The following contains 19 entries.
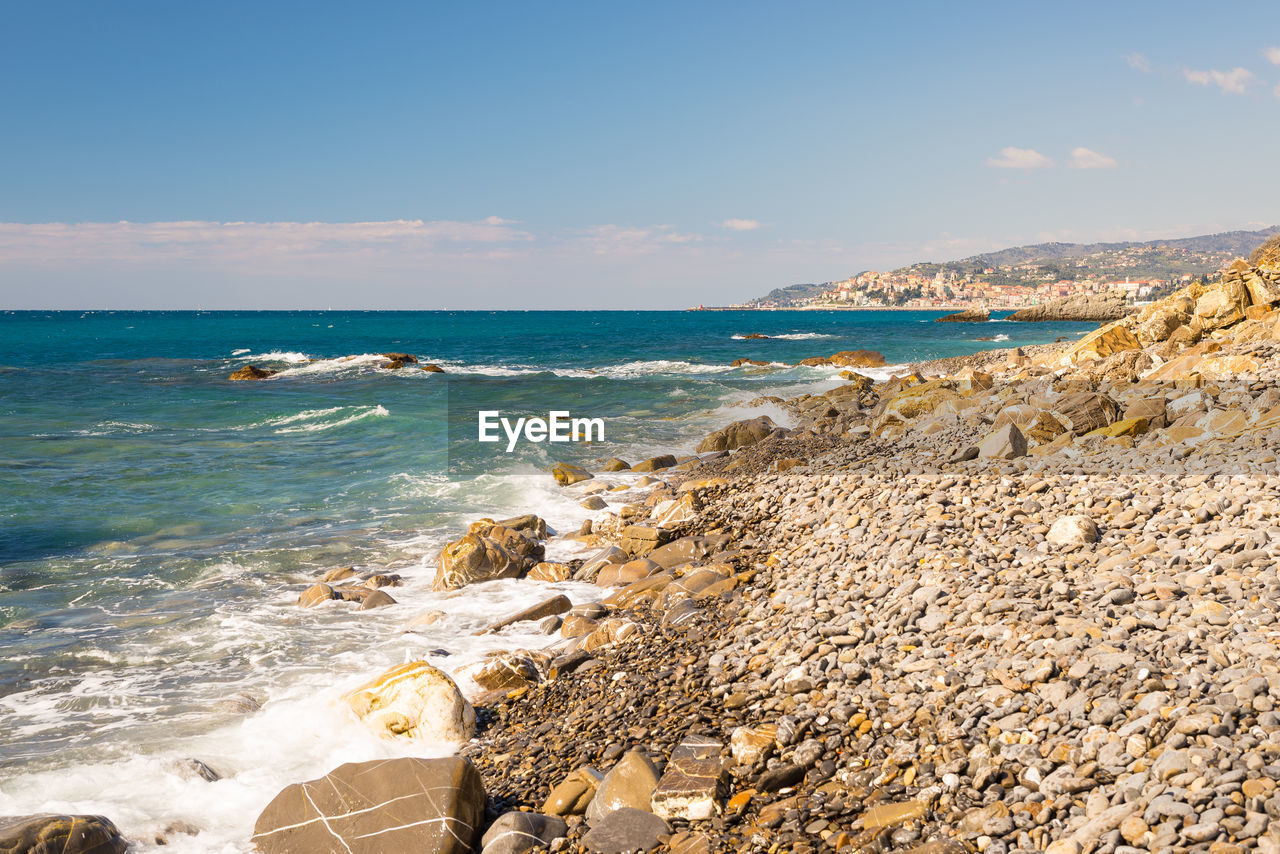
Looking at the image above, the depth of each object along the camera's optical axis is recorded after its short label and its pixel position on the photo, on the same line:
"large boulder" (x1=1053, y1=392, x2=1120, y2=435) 10.00
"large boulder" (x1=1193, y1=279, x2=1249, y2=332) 16.03
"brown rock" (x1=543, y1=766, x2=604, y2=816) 4.91
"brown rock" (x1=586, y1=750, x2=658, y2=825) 4.70
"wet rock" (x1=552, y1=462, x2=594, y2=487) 16.27
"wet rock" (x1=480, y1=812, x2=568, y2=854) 4.61
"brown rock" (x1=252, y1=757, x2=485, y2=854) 4.82
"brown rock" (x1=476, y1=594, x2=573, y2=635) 8.89
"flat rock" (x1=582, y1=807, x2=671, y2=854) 4.41
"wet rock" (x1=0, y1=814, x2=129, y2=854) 4.77
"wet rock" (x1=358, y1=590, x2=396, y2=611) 9.68
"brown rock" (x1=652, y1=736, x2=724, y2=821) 4.51
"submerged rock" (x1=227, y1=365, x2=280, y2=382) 38.72
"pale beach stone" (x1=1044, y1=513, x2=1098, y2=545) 6.23
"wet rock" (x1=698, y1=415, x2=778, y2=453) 18.22
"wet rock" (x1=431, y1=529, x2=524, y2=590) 10.39
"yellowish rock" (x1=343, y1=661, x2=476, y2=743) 6.45
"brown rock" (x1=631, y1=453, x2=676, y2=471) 17.06
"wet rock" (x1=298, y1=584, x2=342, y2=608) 9.78
